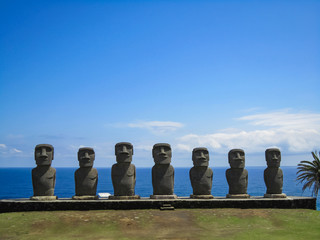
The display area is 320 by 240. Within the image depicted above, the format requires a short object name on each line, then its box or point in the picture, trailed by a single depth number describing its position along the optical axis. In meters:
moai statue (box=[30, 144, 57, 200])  16.75
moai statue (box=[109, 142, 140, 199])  16.83
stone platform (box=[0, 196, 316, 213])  15.63
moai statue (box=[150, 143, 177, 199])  17.00
